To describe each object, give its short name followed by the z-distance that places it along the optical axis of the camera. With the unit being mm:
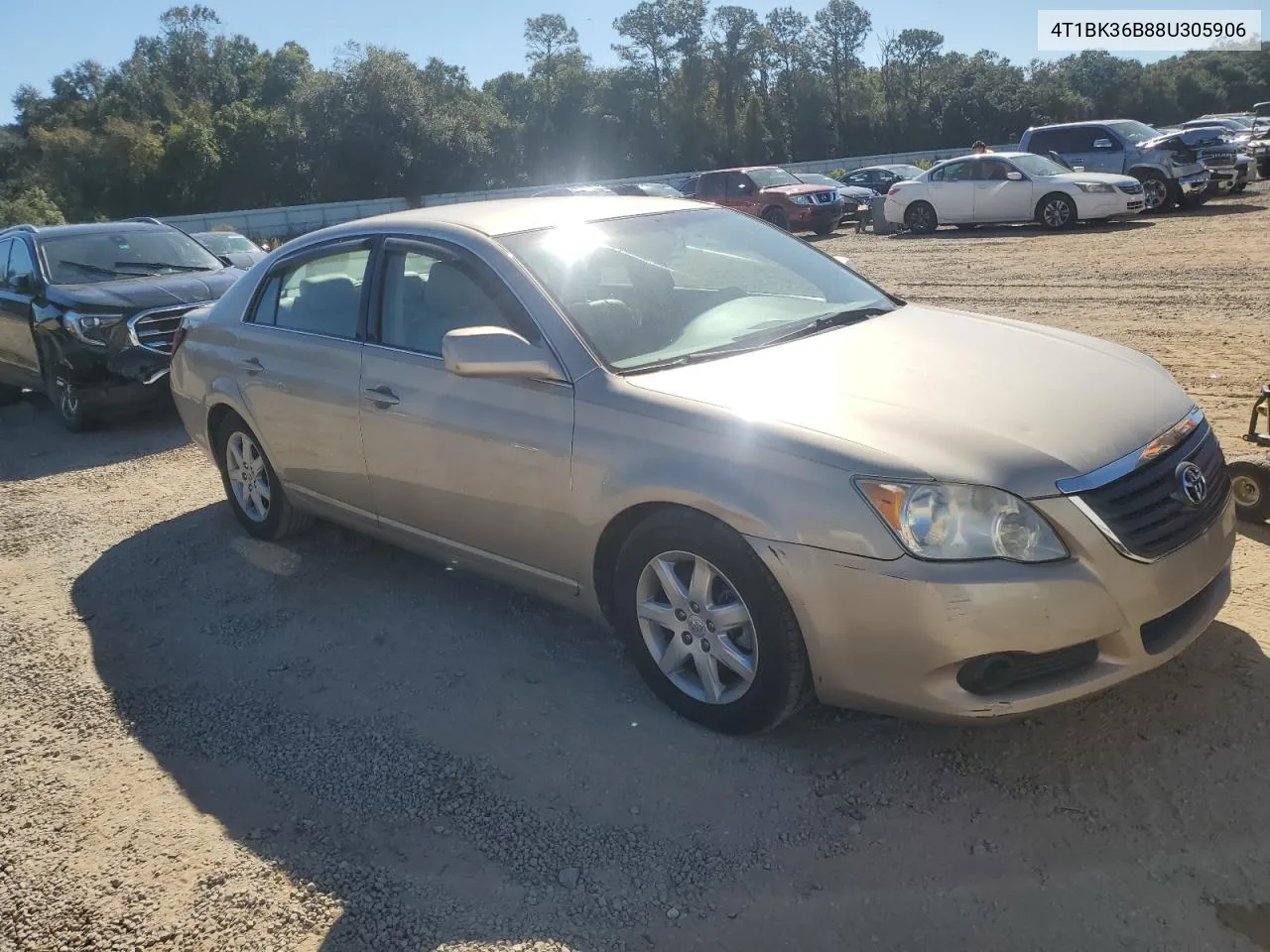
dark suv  8477
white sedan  17797
